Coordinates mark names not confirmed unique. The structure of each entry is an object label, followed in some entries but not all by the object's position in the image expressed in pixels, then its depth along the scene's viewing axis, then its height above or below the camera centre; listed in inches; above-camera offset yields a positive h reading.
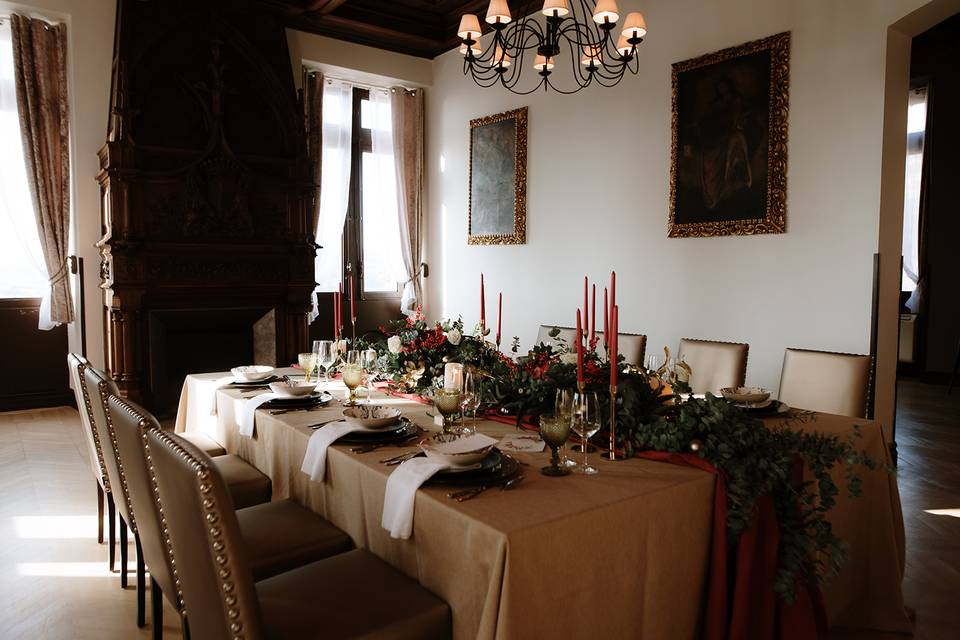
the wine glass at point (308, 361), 117.5 -14.9
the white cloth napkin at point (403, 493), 65.4 -21.0
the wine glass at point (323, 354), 116.5 -13.5
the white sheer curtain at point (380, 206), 277.6 +27.8
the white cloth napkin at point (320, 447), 82.0 -20.7
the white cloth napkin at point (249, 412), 103.7 -20.9
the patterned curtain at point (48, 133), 212.1 +43.5
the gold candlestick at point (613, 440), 75.7 -18.1
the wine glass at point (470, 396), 84.4 -14.9
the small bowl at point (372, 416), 83.8 -17.8
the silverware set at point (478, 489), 63.2 -20.1
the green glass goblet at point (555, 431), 68.7 -15.5
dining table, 56.0 -24.5
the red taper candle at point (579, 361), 72.4 -9.1
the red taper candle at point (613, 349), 70.1 -7.3
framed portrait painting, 168.7 +34.9
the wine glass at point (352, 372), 102.6 -14.5
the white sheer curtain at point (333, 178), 264.4 +37.0
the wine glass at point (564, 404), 69.4 -13.0
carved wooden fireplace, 200.7 +25.8
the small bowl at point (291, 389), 105.0 -17.7
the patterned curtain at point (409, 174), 281.1 +41.4
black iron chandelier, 121.9 +45.5
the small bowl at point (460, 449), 68.9 -18.2
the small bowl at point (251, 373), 123.5 -18.3
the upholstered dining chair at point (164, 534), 66.6 -30.4
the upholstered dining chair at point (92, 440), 98.1 -25.0
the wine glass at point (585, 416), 70.3 -14.4
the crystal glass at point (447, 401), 82.9 -15.1
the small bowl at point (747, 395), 101.9 -17.6
